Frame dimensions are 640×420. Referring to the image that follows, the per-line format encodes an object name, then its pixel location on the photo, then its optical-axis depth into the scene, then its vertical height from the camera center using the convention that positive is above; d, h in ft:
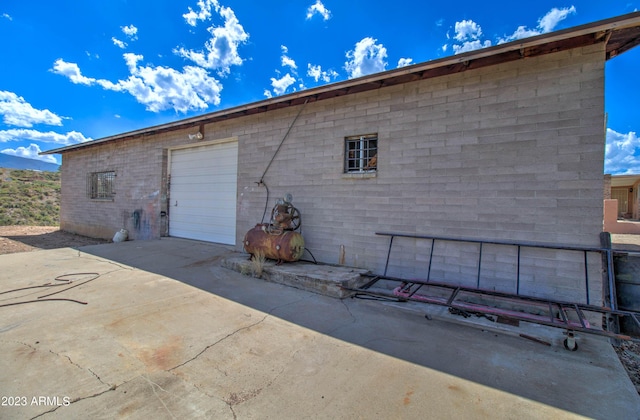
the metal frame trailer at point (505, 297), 10.80 -3.76
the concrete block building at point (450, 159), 13.19 +3.11
